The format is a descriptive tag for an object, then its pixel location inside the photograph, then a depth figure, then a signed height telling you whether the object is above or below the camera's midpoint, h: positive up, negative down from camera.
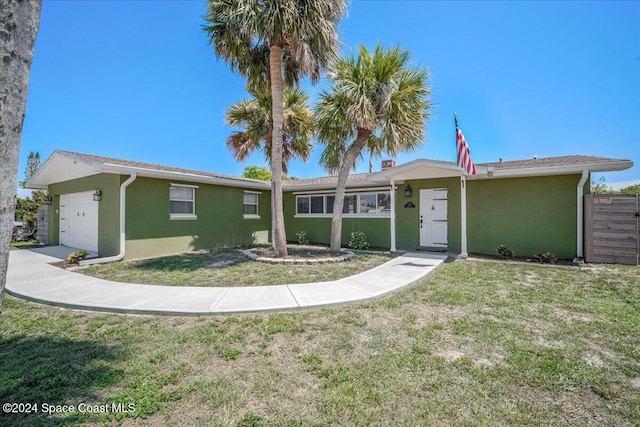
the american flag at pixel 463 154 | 8.12 +1.78
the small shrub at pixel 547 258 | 8.56 -1.33
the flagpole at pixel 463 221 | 9.44 -0.22
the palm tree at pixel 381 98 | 8.87 +3.83
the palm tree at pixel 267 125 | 11.36 +3.70
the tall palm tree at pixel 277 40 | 7.60 +5.14
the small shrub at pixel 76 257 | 8.27 -1.31
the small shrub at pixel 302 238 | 13.66 -1.18
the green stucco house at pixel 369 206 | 8.87 +0.33
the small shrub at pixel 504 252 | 9.36 -1.23
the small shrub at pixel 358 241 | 11.75 -1.13
